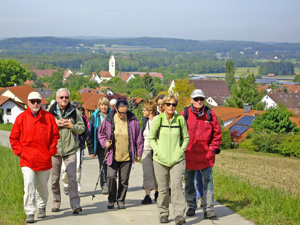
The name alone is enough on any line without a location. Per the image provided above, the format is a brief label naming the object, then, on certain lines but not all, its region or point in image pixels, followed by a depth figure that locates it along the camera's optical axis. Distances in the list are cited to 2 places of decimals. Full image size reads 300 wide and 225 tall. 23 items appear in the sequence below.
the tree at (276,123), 47.62
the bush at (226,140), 42.81
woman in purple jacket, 7.33
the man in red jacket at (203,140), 6.87
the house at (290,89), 154.56
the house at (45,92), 115.88
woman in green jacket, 6.47
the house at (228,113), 58.00
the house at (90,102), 77.53
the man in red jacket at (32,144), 6.35
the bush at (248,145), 43.38
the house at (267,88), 160.52
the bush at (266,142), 42.47
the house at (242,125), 48.16
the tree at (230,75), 151.62
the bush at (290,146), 40.34
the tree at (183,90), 59.48
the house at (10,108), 59.84
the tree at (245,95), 74.25
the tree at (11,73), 85.31
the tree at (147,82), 134.39
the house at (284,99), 118.44
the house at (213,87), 135.62
